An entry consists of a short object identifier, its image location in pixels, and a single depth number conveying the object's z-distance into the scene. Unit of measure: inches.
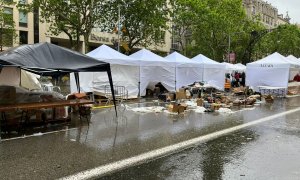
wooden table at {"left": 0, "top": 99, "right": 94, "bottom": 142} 245.6
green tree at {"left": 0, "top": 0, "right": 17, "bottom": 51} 903.5
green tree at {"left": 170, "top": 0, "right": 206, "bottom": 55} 1000.8
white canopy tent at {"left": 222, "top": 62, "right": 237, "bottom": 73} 885.1
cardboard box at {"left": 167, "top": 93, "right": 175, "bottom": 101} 503.3
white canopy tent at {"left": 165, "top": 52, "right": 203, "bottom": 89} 629.2
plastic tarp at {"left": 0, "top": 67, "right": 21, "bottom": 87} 371.6
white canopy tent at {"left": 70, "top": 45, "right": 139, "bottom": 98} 494.9
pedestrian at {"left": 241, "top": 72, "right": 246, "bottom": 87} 930.0
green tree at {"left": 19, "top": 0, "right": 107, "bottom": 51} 736.1
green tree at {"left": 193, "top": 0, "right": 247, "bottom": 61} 1056.5
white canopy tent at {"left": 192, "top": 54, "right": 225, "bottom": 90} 700.7
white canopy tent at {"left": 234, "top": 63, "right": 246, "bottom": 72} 936.7
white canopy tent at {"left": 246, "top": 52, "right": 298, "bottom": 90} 664.4
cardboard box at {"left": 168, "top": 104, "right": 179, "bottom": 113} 378.4
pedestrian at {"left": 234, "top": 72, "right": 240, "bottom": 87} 933.4
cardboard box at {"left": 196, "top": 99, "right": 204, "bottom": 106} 441.0
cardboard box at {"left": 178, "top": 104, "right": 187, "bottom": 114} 380.0
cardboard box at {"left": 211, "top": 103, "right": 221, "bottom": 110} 403.2
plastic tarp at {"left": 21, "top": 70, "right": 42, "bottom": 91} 411.7
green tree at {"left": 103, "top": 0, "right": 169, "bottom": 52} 843.6
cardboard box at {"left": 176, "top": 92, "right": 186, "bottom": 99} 508.0
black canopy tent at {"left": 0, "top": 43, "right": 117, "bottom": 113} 243.7
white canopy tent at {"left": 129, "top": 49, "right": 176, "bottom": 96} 562.8
